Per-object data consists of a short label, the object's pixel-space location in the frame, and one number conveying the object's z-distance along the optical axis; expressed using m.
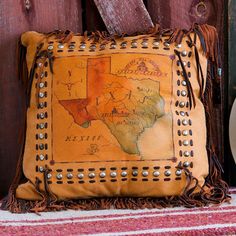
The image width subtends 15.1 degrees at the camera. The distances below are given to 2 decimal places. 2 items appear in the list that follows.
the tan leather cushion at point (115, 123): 1.99
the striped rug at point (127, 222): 1.74
